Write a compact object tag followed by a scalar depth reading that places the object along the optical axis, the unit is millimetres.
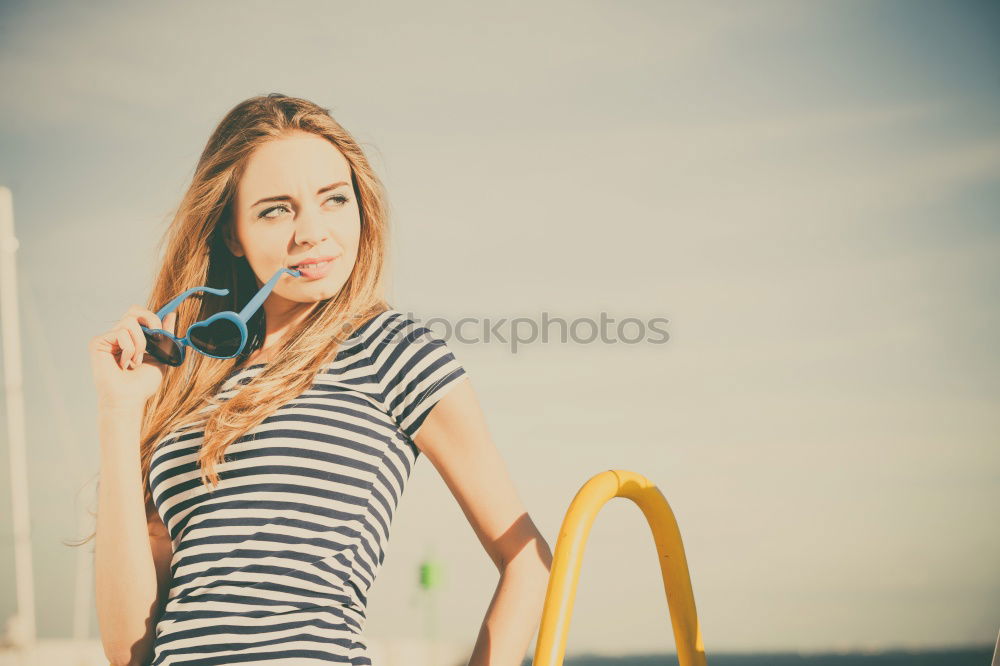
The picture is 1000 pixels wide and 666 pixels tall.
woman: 1566
